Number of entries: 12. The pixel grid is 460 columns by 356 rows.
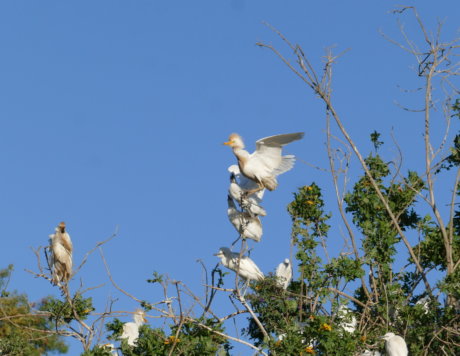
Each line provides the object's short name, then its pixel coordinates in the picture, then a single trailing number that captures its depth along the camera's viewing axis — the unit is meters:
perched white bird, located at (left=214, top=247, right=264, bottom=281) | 20.59
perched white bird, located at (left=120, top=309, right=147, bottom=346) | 19.37
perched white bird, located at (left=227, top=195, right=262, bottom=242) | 20.19
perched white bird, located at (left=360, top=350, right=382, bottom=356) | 18.36
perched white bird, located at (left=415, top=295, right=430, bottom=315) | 19.28
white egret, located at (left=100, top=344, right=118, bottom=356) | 16.94
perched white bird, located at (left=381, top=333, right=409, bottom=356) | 16.87
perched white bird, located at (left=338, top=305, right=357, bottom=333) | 18.39
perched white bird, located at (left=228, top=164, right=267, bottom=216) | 20.11
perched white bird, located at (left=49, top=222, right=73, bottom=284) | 22.11
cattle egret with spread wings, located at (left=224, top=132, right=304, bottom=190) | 20.39
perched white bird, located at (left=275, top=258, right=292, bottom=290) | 21.61
